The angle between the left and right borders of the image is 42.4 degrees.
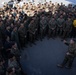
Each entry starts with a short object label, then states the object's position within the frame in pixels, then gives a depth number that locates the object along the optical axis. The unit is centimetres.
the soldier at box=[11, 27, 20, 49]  618
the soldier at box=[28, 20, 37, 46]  678
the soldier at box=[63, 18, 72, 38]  713
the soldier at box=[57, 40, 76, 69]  575
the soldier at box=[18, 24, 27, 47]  645
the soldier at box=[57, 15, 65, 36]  718
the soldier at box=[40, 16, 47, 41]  712
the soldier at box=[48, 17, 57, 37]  712
